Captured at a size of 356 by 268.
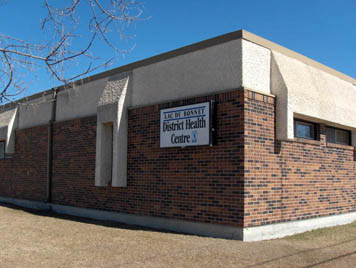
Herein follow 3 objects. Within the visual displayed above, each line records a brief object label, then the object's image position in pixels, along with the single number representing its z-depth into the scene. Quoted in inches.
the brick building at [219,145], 357.7
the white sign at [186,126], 371.9
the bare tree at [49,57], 232.1
